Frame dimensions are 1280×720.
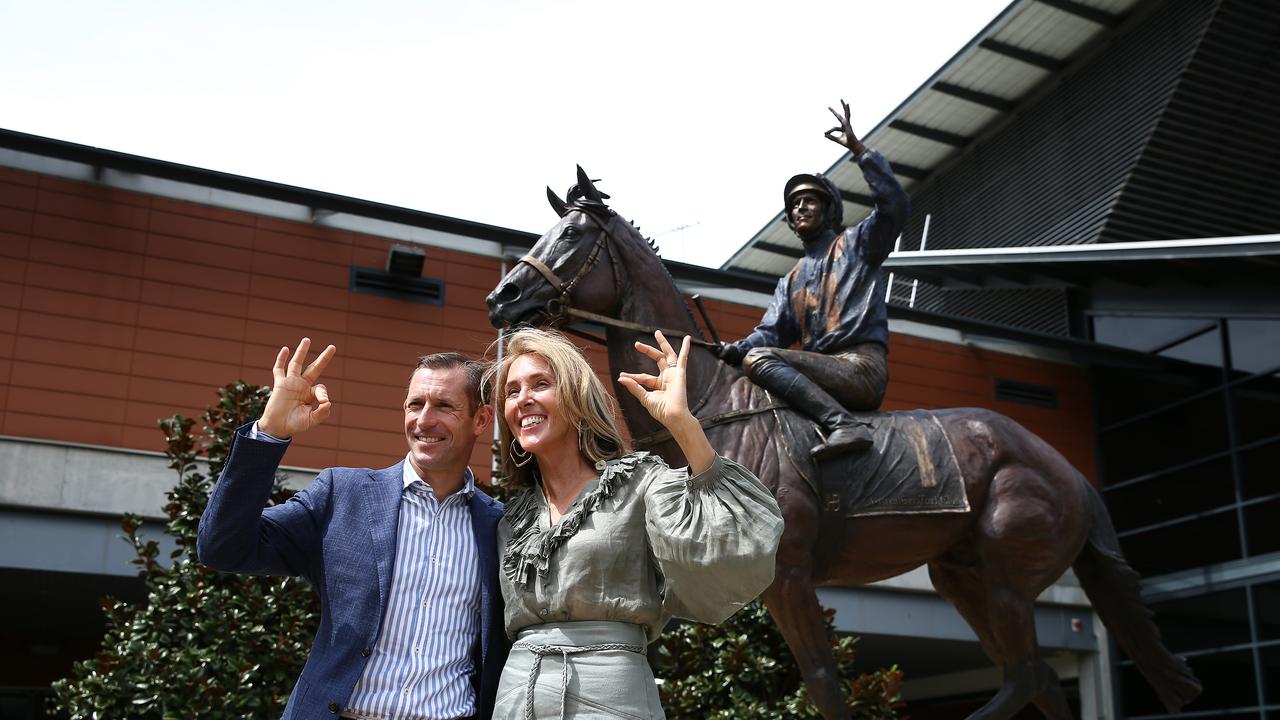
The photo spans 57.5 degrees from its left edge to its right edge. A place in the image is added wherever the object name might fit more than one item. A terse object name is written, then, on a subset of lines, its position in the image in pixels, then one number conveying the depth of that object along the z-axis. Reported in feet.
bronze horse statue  15.80
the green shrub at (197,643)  20.07
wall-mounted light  42.60
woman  7.32
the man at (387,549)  8.25
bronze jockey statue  16.53
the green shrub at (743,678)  22.06
